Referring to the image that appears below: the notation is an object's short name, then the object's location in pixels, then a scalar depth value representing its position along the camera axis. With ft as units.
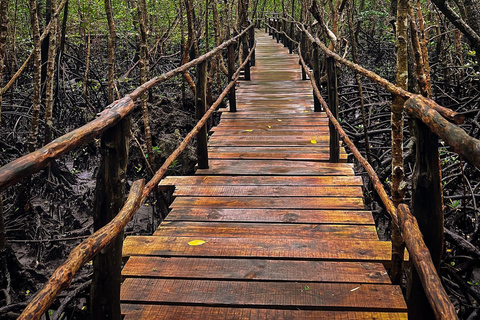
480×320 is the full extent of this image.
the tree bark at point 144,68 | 18.84
